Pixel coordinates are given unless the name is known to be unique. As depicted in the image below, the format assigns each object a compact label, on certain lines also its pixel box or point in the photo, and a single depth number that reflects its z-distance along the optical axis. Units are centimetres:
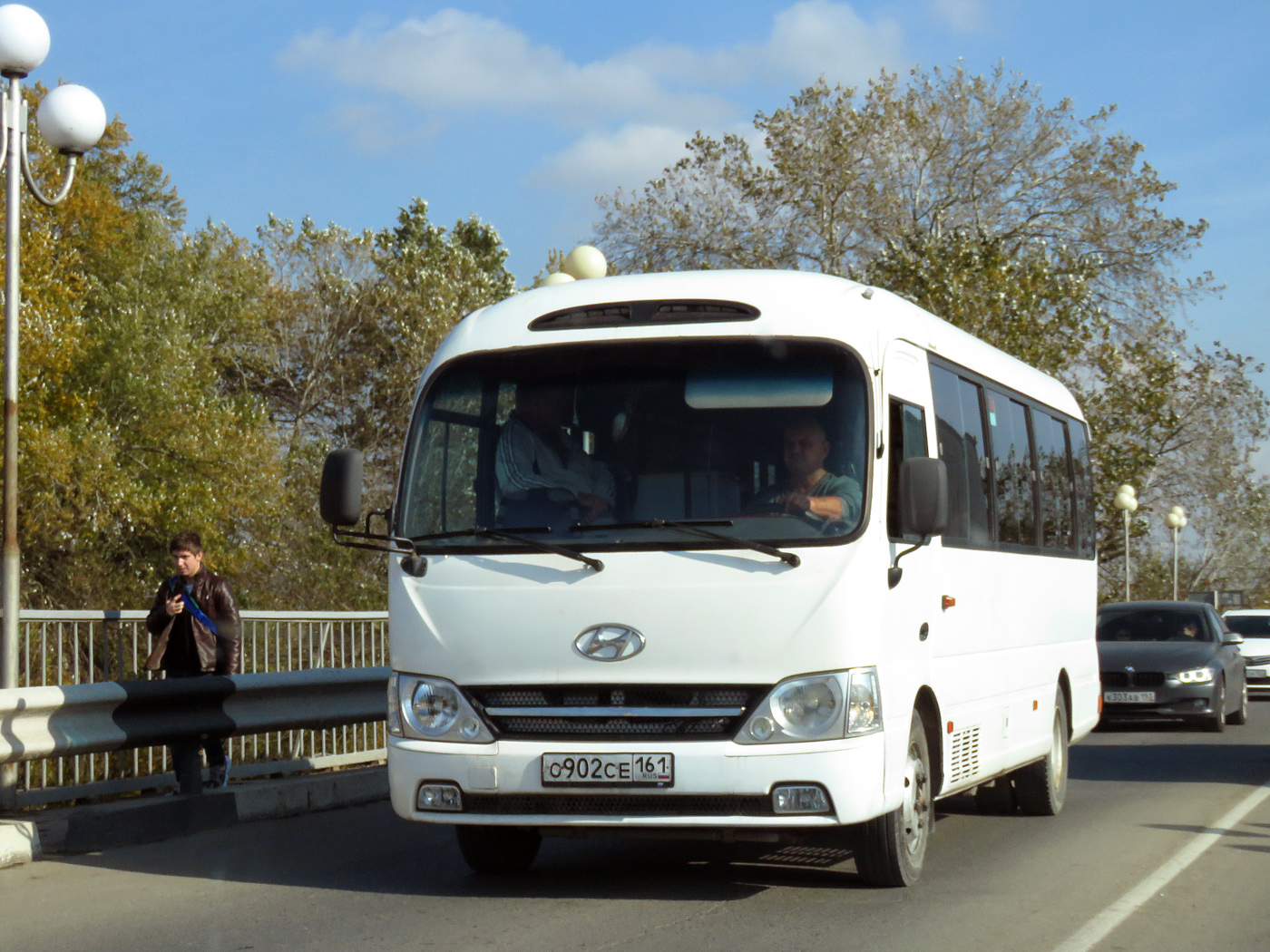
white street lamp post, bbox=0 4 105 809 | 988
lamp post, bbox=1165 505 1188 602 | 4100
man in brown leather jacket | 1069
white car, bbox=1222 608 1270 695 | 2855
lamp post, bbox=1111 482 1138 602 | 3534
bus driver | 738
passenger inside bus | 760
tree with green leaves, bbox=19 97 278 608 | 3481
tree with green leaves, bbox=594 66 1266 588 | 3975
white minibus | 714
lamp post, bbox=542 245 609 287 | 1669
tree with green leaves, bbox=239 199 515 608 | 4700
